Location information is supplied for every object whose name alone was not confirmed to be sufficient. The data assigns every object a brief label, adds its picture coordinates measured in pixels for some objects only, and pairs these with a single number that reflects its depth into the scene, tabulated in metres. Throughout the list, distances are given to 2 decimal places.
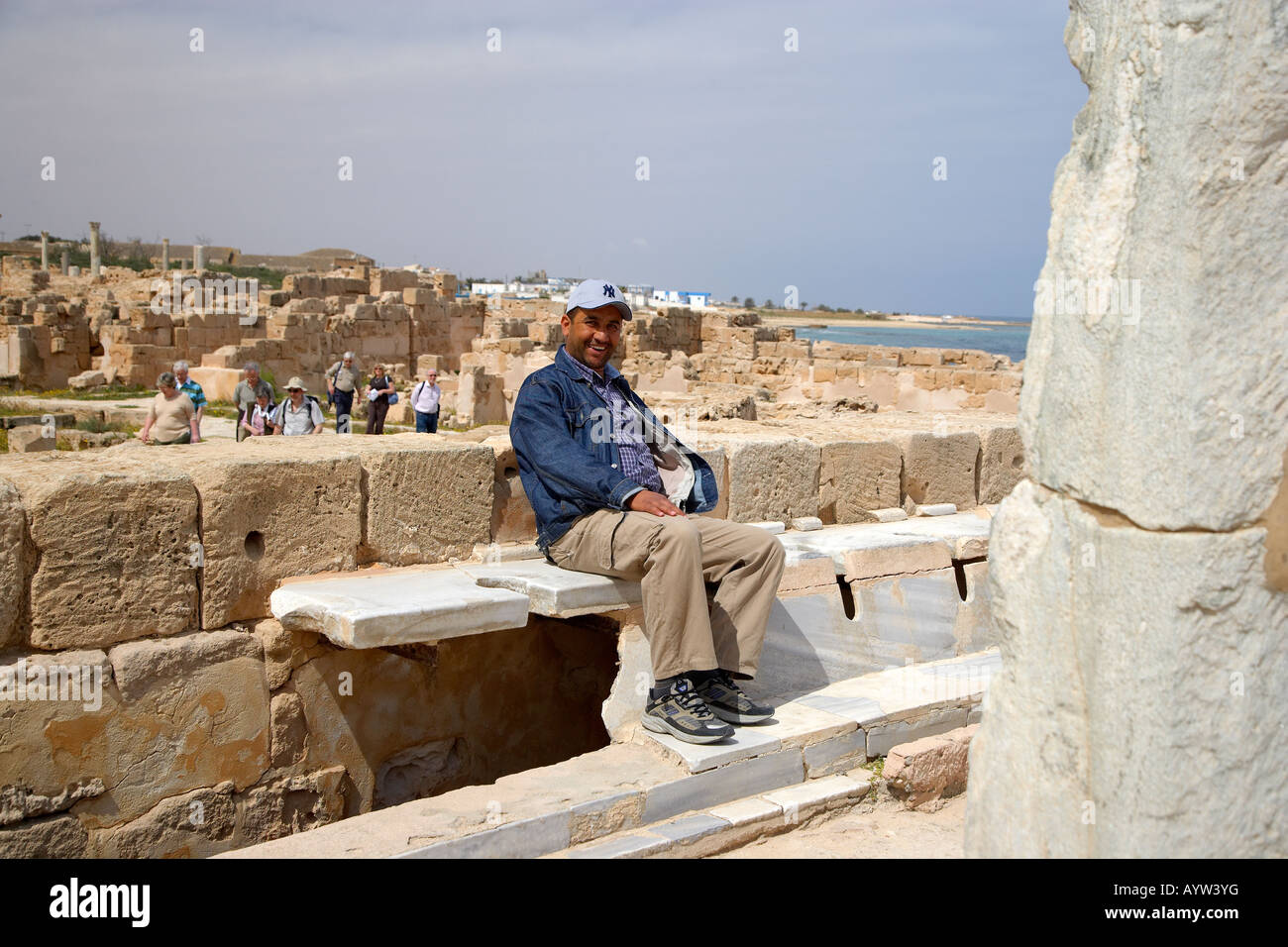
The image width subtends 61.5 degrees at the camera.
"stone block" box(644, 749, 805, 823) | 3.56
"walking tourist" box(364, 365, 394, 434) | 15.18
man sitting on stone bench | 3.80
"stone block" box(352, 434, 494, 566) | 4.35
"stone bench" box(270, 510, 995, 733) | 3.82
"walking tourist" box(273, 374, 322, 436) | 10.80
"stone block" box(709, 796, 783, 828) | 3.59
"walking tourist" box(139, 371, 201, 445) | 9.41
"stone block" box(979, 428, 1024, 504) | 6.88
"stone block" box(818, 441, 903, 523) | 6.05
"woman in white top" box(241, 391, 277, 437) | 11.42
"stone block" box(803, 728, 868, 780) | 4.03
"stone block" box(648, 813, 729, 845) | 3.44
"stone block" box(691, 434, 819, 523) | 5.60
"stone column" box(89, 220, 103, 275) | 37.71
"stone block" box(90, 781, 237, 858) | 3.64
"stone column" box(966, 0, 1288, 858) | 2.21
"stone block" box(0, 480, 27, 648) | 3.39
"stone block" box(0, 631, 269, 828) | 3.47
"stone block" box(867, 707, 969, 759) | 4.26
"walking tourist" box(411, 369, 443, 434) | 14.30
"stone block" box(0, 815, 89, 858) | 3.43
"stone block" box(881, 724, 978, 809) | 4.05
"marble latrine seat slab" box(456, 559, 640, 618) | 3.98
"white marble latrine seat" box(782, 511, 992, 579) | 5.17
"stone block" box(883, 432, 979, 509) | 6.47
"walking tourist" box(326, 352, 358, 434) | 15.50
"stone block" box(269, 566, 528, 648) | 3.68
